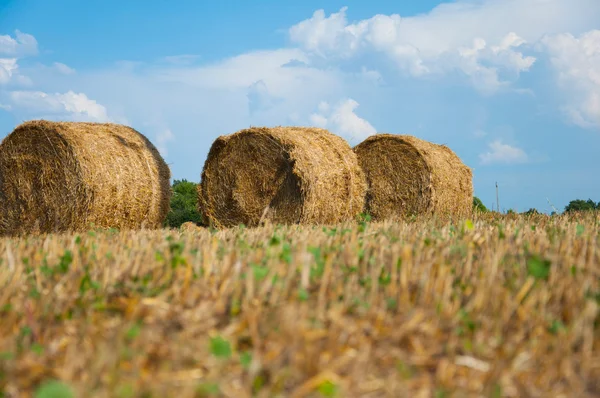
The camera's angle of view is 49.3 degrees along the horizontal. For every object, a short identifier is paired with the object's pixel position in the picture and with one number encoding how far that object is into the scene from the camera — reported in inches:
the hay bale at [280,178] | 395.5
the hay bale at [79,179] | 382.3
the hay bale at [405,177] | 481.1
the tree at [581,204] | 755.0
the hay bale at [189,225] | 416.1
